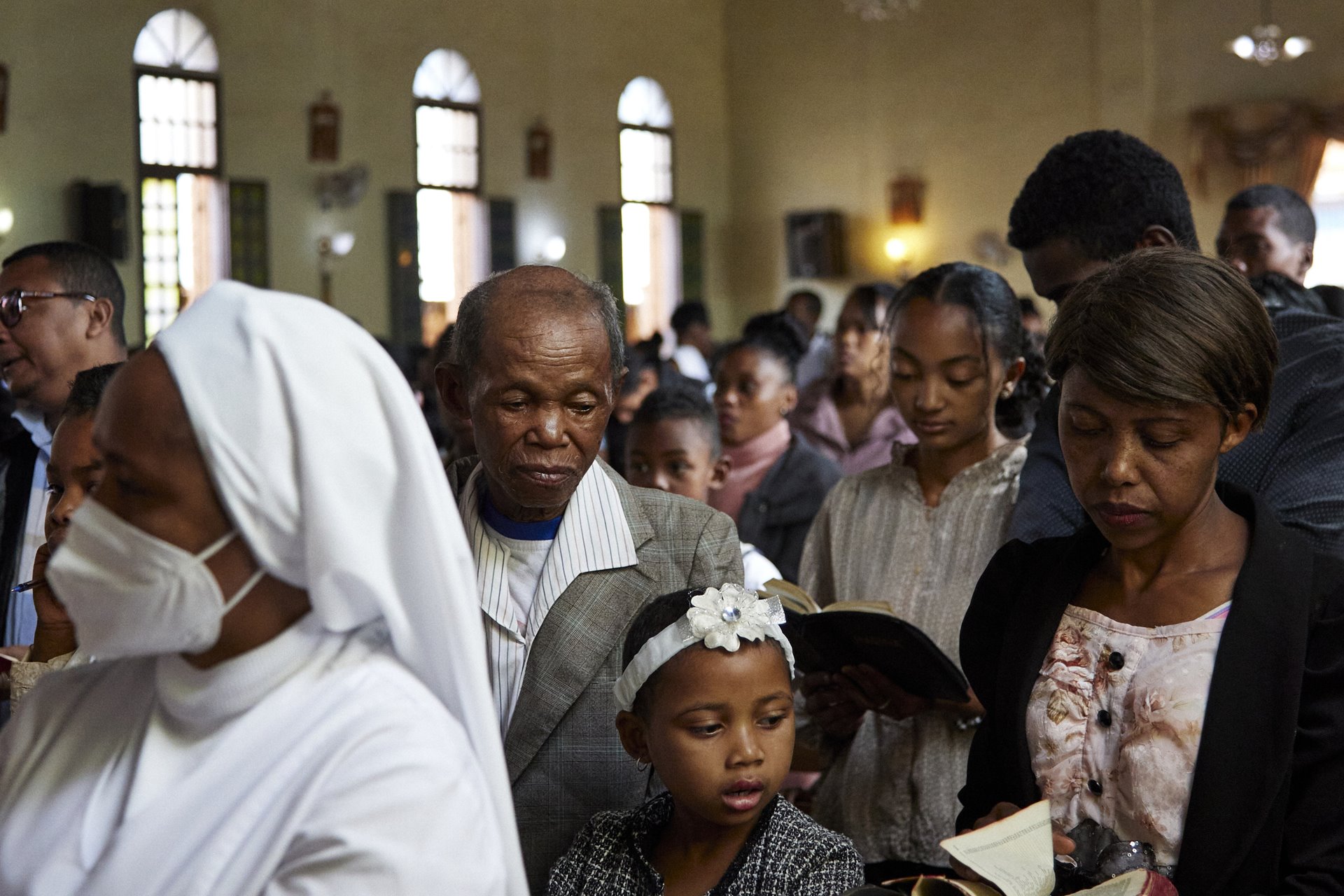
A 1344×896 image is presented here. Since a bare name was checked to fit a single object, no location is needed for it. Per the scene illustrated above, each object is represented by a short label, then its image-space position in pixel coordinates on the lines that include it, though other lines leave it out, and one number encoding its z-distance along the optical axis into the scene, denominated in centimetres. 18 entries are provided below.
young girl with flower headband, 230
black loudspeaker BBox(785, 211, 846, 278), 1905
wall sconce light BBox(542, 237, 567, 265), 1761
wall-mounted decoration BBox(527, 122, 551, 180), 1748
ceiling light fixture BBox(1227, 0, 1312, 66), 1464
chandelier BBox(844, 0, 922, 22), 1616
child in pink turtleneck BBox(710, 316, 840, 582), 473
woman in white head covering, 151
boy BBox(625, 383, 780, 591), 434
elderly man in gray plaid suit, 239
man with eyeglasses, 370
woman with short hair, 198
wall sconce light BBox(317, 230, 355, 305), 1538
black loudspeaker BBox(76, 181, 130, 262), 1349
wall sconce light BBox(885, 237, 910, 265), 1847
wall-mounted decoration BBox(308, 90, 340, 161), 1527
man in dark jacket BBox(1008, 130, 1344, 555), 252
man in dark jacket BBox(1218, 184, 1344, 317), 544
